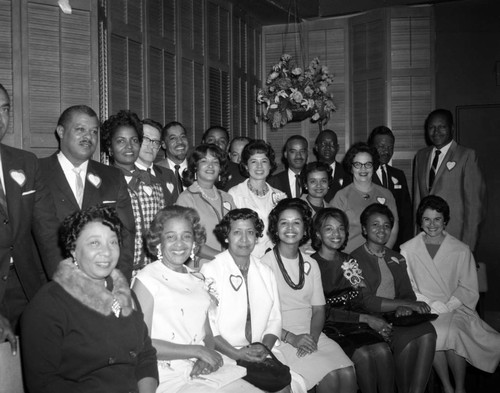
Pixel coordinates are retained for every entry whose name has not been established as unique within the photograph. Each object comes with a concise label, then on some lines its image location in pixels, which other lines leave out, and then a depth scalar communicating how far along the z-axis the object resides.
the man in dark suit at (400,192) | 5.63
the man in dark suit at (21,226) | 3.02
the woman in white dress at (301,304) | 3.72
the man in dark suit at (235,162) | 5.29
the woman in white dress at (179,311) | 2.98
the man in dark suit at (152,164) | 4.25
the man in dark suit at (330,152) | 5.83
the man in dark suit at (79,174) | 3.46
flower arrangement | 6.02
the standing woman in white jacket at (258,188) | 4.55
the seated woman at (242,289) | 3.52
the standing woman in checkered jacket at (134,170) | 3.91
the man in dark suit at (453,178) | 5.46
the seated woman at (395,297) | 4.16
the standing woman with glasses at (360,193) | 4.91
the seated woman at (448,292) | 4.38
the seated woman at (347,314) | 3.97
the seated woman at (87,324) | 2.36
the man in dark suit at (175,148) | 4.88
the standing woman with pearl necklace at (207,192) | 4.17
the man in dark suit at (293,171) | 5.40
